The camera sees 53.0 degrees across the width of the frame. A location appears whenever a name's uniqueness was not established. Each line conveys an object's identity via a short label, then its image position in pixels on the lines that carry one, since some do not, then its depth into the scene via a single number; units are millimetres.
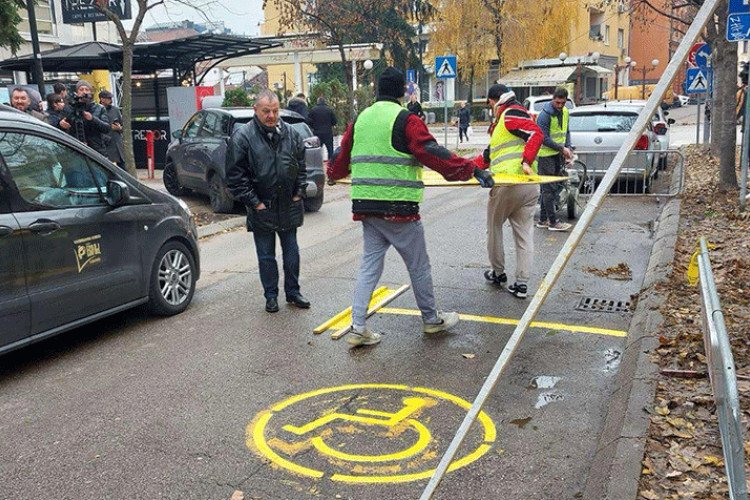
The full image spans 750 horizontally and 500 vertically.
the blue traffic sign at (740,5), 10234
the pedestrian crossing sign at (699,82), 18781
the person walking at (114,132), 11766
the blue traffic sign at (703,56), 17492
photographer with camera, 10727
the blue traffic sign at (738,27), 10008
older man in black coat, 6441
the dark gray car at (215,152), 12305
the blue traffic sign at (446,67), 20862
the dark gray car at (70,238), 5102
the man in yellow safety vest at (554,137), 9688
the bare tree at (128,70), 11992
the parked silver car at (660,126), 15344
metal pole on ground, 2773
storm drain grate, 6672
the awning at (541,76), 47125
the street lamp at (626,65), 67756
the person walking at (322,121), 18766
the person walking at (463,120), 30888
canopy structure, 17969
